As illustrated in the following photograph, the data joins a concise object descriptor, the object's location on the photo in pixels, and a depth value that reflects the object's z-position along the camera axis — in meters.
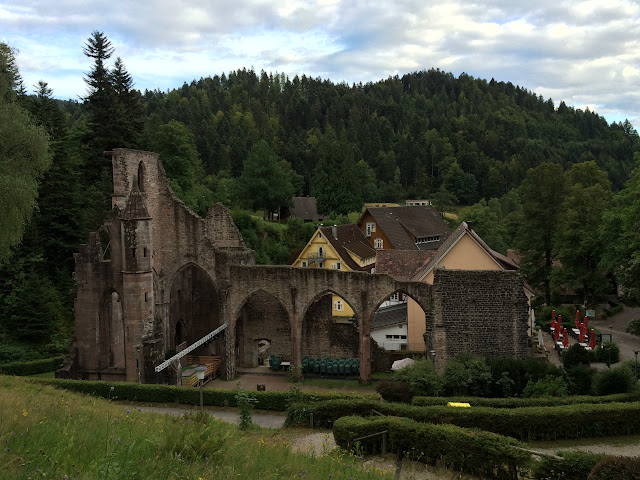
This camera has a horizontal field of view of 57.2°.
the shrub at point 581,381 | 23.56
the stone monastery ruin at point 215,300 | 26.22
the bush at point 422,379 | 23.86
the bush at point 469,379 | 24.30
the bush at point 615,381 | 22.44
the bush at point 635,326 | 29.90
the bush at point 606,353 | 27.80
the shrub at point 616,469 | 13.09
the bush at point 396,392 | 23.61
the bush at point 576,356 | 25.99
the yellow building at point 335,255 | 47.28
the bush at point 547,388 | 22.75
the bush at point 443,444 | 15.61
